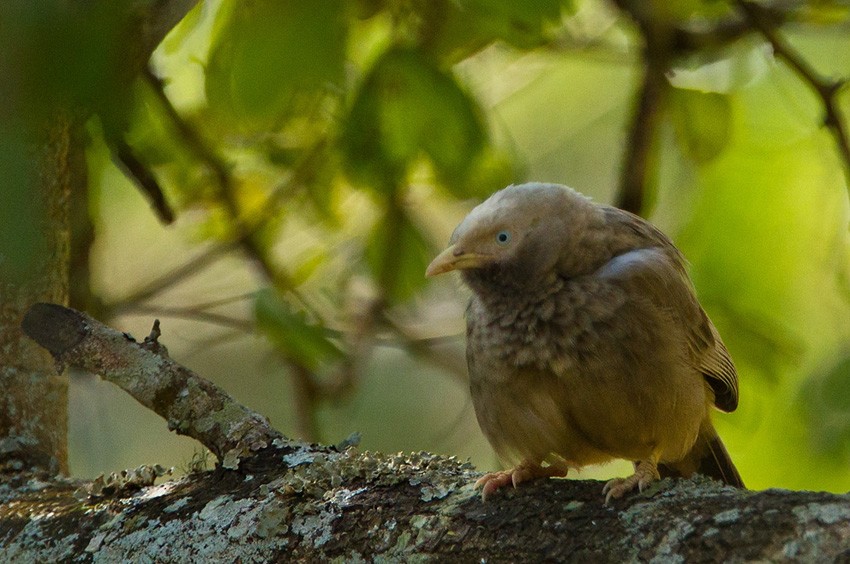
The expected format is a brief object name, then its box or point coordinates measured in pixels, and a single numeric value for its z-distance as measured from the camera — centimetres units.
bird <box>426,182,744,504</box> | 545
